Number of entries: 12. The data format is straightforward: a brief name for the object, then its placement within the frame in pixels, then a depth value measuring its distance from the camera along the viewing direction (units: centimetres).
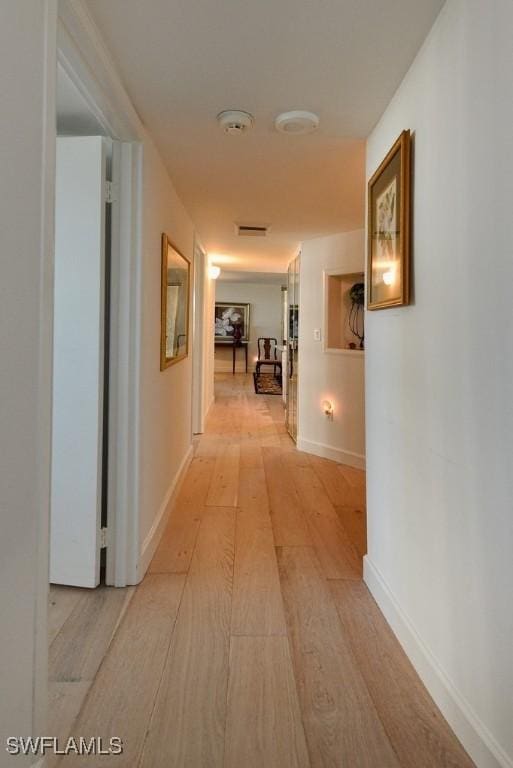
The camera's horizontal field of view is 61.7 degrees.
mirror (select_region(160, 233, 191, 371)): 238
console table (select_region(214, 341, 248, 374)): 1056
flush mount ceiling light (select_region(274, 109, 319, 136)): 180
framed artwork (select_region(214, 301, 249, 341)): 1052
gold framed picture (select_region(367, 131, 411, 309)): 149
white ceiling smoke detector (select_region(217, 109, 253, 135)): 180
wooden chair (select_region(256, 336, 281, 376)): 1028
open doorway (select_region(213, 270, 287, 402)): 1047
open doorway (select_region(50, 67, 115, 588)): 178
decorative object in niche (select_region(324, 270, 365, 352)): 404
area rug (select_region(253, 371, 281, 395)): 823
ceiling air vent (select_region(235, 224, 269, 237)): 367
